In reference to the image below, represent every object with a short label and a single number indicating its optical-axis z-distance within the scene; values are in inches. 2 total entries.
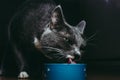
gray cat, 35.0
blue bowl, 28.9
